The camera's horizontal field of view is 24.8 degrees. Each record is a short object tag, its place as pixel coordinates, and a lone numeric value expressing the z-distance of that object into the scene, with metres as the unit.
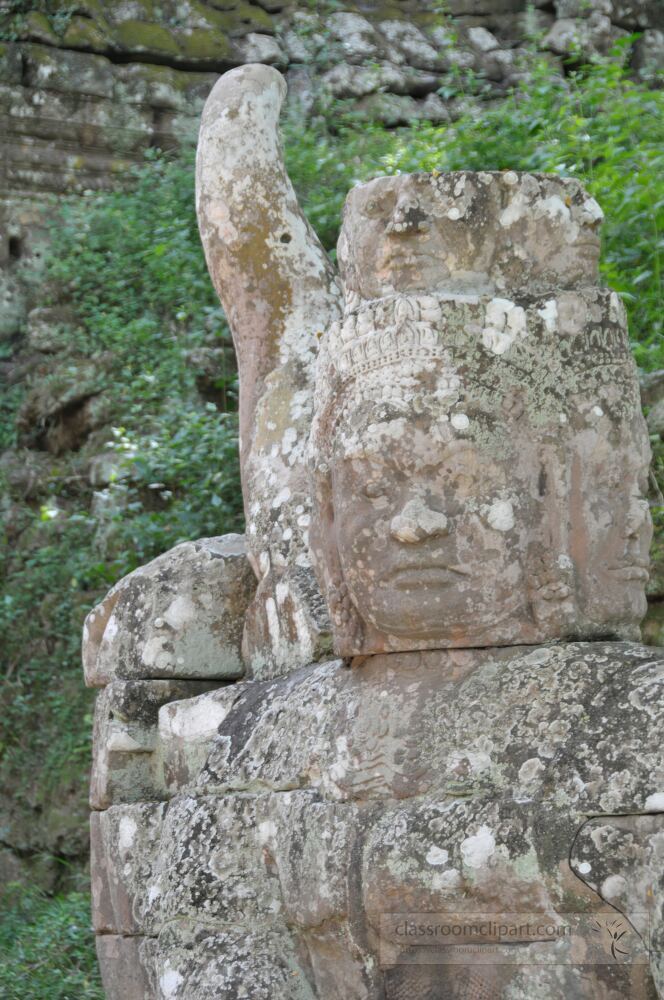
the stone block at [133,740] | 4.28
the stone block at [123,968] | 4.06
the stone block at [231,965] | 3.35
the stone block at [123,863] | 4.07
